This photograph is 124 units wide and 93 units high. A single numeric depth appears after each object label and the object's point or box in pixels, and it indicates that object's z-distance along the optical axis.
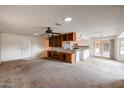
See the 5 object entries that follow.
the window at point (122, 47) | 5.40
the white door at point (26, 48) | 5.76
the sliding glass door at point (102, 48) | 6.50
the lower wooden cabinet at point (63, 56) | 4.67
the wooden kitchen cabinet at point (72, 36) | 4.56
